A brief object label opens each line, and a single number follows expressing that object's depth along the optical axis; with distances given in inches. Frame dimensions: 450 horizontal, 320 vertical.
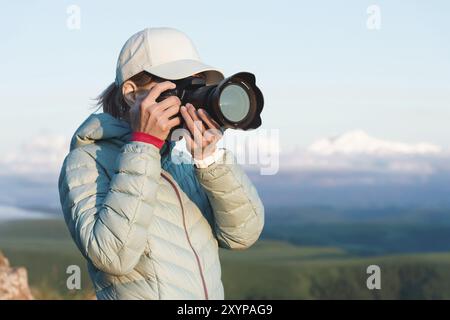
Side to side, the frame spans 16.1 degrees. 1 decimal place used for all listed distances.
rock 420.7
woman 160.8
